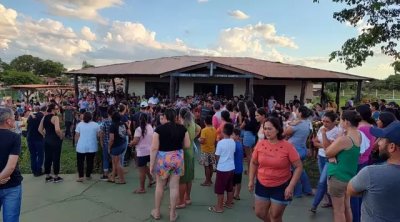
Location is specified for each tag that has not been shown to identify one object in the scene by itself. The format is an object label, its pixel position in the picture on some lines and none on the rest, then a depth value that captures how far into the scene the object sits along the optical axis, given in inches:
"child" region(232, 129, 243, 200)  218.7
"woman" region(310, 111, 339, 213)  186.9
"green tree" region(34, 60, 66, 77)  2883.9
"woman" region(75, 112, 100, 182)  267.3
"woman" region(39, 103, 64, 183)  267.3
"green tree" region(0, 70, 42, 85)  1959.9
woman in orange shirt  145.3
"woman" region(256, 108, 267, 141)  235.9
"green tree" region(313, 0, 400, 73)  489.1
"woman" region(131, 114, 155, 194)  244.4
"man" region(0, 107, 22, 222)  135.6
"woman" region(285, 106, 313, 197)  224.2
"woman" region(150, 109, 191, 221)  187.3
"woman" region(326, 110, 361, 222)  149.4
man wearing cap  82.4
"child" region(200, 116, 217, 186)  241.1
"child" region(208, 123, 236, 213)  204.4
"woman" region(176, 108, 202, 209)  212.3
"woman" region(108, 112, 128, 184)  255.8
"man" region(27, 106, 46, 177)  286.4
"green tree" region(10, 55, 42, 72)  2975.4
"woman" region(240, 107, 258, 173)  271.6
